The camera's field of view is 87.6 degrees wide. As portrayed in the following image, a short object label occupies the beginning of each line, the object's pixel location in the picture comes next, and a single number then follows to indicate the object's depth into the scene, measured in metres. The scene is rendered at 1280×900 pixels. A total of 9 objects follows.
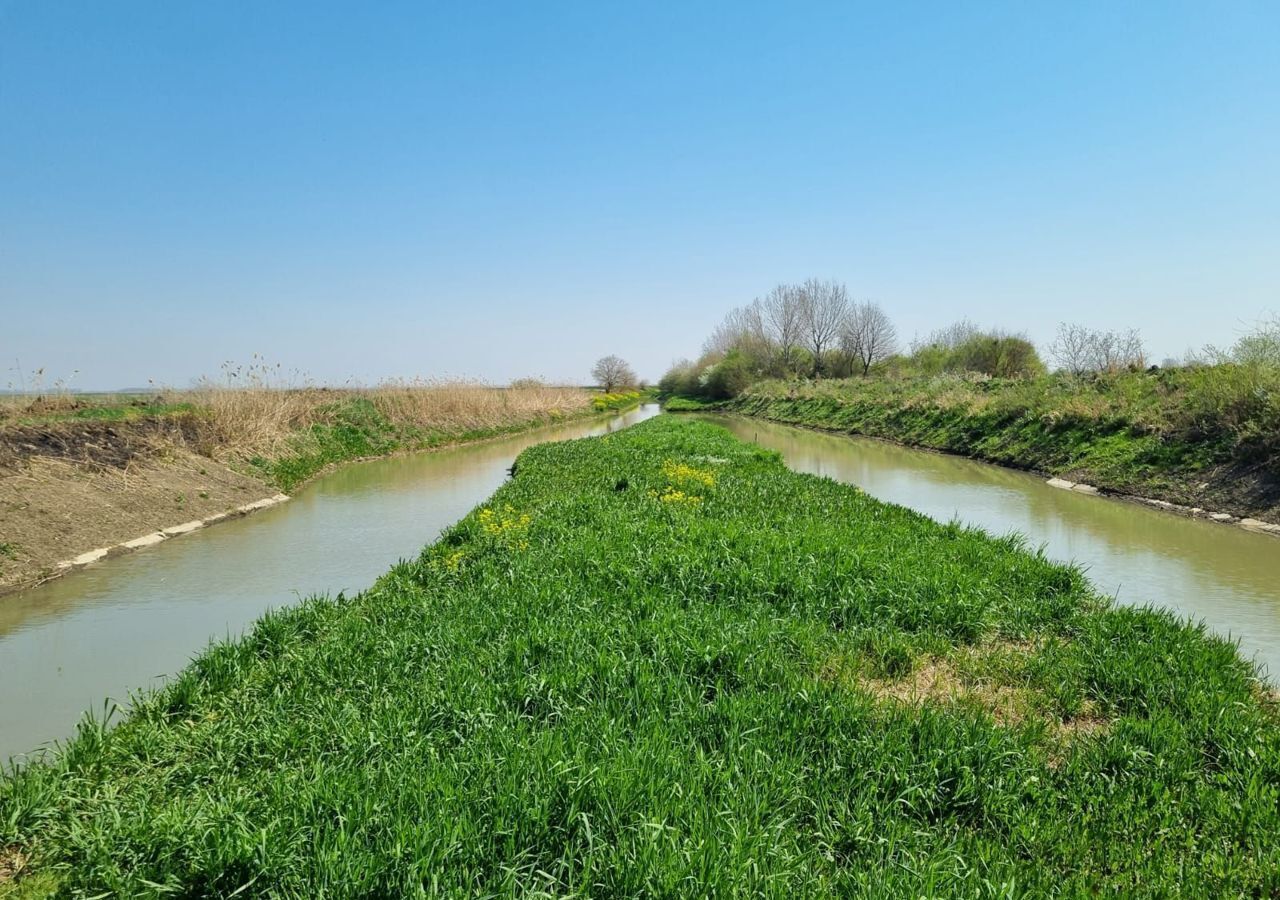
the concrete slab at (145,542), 11.16
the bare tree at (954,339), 61.32
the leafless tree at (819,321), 67.31
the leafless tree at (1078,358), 31.08
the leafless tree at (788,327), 69.31
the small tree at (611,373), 103.75
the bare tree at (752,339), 72.31
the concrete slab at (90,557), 10.01
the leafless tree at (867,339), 64.75
